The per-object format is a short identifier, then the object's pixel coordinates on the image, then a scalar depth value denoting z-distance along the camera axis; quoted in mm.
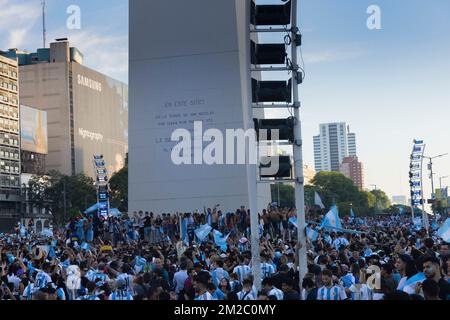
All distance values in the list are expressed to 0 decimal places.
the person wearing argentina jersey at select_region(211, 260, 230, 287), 15784
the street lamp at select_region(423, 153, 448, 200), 81112
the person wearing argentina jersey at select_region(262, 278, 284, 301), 11911
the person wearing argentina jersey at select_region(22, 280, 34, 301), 15546
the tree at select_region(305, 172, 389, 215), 156125
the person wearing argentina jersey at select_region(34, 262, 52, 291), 15965
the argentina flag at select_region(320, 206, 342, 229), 22359
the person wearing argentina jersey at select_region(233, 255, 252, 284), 16312
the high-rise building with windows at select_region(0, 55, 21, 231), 112250
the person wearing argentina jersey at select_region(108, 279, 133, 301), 12954
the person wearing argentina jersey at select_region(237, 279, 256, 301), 11984
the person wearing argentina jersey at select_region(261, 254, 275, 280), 17234
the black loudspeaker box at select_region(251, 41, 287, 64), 15141
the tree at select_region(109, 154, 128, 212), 101125
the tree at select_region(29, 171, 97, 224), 105812
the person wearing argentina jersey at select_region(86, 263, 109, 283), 15562
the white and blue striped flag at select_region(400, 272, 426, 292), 11273
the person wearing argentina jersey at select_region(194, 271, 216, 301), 11987
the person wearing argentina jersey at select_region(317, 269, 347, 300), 11805
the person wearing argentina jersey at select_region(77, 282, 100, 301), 12876
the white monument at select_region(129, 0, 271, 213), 43281
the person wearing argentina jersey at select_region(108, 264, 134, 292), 14997
